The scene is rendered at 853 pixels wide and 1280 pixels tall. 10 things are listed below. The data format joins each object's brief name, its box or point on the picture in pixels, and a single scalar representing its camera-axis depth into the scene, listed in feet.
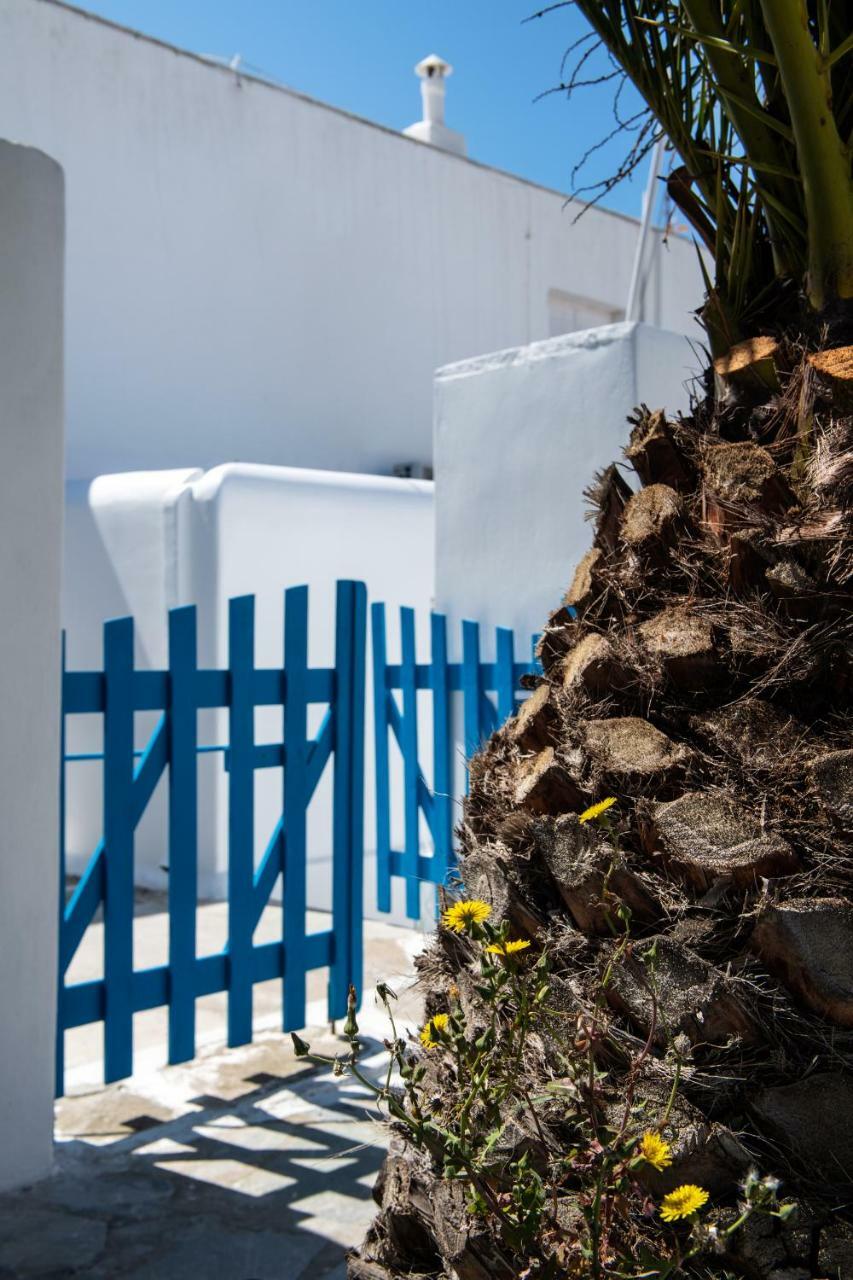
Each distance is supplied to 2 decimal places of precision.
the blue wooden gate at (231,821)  13.00
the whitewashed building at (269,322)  23.44
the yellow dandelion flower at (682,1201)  4.67
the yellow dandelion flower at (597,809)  5.29
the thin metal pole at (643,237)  21.65
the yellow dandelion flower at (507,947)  5.24
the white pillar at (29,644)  11.10
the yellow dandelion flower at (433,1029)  5.48
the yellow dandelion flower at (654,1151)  4.67
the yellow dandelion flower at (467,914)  5.39
